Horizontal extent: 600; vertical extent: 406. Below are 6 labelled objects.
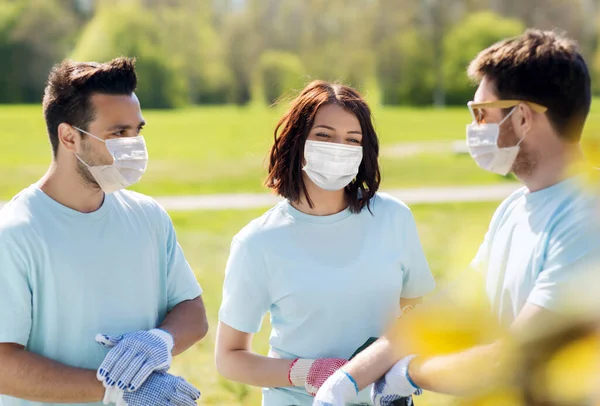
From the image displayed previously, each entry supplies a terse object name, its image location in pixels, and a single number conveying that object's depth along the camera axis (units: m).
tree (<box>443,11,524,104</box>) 56.81
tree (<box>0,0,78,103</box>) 54.69
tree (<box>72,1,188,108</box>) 56.88
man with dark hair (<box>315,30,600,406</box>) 1.74
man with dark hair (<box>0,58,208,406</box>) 2.38
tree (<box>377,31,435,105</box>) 58.62
